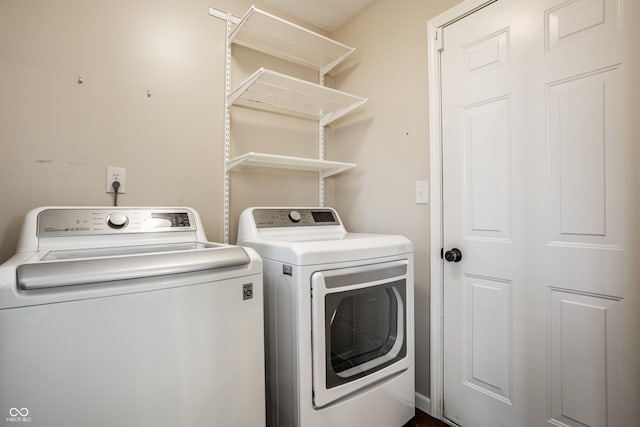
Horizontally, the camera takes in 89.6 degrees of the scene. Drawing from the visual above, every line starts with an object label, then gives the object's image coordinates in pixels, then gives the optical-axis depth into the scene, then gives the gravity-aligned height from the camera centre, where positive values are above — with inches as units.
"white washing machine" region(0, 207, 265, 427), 31.0 -13.3
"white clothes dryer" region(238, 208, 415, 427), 49.0 -20.0
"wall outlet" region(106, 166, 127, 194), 60.8 +7.0
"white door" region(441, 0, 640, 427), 44.3 -0.8
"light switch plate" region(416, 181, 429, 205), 68.3 +3.9
